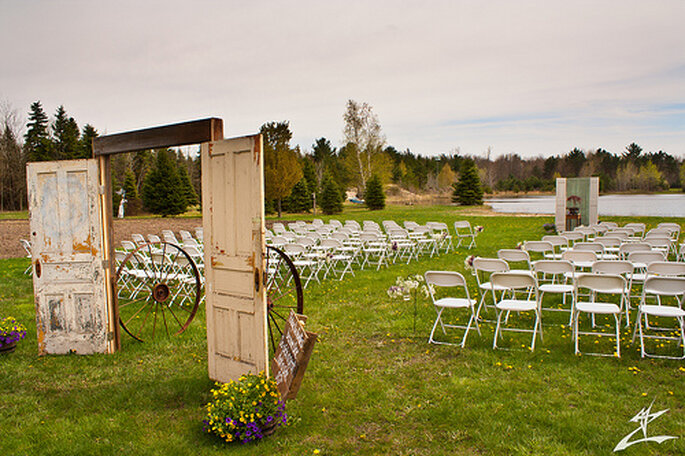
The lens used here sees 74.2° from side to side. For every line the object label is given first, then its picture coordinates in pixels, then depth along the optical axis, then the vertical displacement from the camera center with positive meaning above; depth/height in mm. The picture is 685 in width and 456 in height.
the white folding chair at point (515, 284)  4863 -997
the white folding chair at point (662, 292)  4492 -1037
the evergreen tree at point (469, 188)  39969 +451
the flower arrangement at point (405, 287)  5324 -1111
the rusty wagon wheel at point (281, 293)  4529 -1764
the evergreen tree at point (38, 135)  39125 +5710
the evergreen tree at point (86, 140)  37875 +4961
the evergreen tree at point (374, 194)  34625 +22
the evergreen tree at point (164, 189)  34906 +587
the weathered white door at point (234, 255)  3637 -500
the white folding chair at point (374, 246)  10443 -1438
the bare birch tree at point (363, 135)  42438 +5669
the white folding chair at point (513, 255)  6412 -898
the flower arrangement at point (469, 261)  6596 -993
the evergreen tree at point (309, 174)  39150 +1840
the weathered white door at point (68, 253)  5090 -622
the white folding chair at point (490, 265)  5480 -876
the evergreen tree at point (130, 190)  36656 +535
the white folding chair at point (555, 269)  5309 -900
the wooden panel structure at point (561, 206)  18562 -573
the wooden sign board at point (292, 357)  3432 -1250
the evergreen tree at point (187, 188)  38625 +729
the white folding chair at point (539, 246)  7895 -936
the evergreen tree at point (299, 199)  34969 -288
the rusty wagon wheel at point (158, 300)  5887 -1788
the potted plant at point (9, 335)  5223 -1599
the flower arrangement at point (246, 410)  3178 -1536
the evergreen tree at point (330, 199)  32938 -304
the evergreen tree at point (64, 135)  40406 +5730
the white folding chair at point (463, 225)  13902 -1026
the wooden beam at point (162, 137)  4051 +595
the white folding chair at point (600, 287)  4629 -1002
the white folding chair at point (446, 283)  5008 -1008
